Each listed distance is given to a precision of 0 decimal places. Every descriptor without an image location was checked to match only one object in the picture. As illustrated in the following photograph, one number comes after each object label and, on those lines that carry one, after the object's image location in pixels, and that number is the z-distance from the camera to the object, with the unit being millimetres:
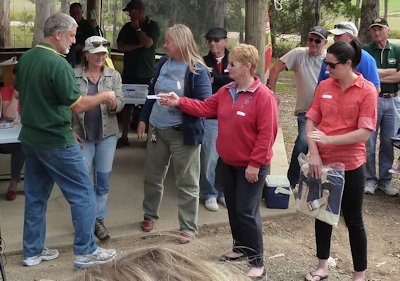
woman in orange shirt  3818
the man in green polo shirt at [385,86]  6027
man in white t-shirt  5711
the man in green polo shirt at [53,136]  3840
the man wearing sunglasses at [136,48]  7629
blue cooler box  5566
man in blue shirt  4869
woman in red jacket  3959
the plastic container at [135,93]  6902
